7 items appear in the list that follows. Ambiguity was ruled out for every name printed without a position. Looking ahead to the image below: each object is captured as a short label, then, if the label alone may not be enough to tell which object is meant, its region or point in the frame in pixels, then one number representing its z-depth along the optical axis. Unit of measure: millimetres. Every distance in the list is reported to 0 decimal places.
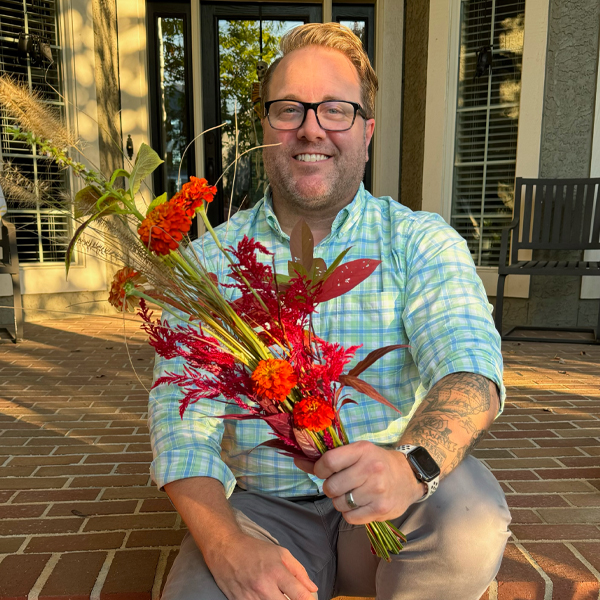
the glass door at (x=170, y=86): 5914
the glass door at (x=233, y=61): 5973
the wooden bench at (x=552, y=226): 4301
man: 1052
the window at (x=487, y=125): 4680
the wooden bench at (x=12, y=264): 4160
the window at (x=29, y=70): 4641
